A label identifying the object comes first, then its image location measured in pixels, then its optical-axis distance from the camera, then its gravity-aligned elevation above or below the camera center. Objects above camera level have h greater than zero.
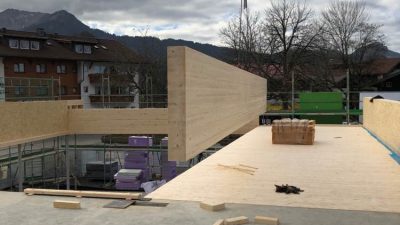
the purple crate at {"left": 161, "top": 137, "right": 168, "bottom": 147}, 20.22 -2.11
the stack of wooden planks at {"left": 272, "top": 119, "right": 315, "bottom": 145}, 11.75 -1.01
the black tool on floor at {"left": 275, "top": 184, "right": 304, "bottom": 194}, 6.26 -1.31
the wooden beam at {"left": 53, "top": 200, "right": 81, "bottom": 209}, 5.49 -1.32
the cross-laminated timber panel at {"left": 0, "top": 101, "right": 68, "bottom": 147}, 10.30 -0.64
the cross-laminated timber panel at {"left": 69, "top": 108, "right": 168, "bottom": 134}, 12.73 -0.74
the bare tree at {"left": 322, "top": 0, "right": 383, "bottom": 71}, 40.66 +5.32
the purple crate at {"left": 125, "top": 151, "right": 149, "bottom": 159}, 20.00 -2.63
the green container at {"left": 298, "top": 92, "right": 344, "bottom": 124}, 23.05 -0.58
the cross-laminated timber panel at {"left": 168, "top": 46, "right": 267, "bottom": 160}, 5.58 -0.10
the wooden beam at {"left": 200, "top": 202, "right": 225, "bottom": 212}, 5.32 -1.30
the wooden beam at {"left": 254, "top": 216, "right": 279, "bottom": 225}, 4.76 -1.31
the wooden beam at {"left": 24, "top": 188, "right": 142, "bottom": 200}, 5.91 -1.32
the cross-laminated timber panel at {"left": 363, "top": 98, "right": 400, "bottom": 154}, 9.27 -0.66
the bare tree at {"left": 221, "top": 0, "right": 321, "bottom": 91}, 35.16 +3.70
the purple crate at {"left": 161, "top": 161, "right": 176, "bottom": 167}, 19.56 -3.01
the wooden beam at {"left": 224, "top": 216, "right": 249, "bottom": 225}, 4.72 -1.31
